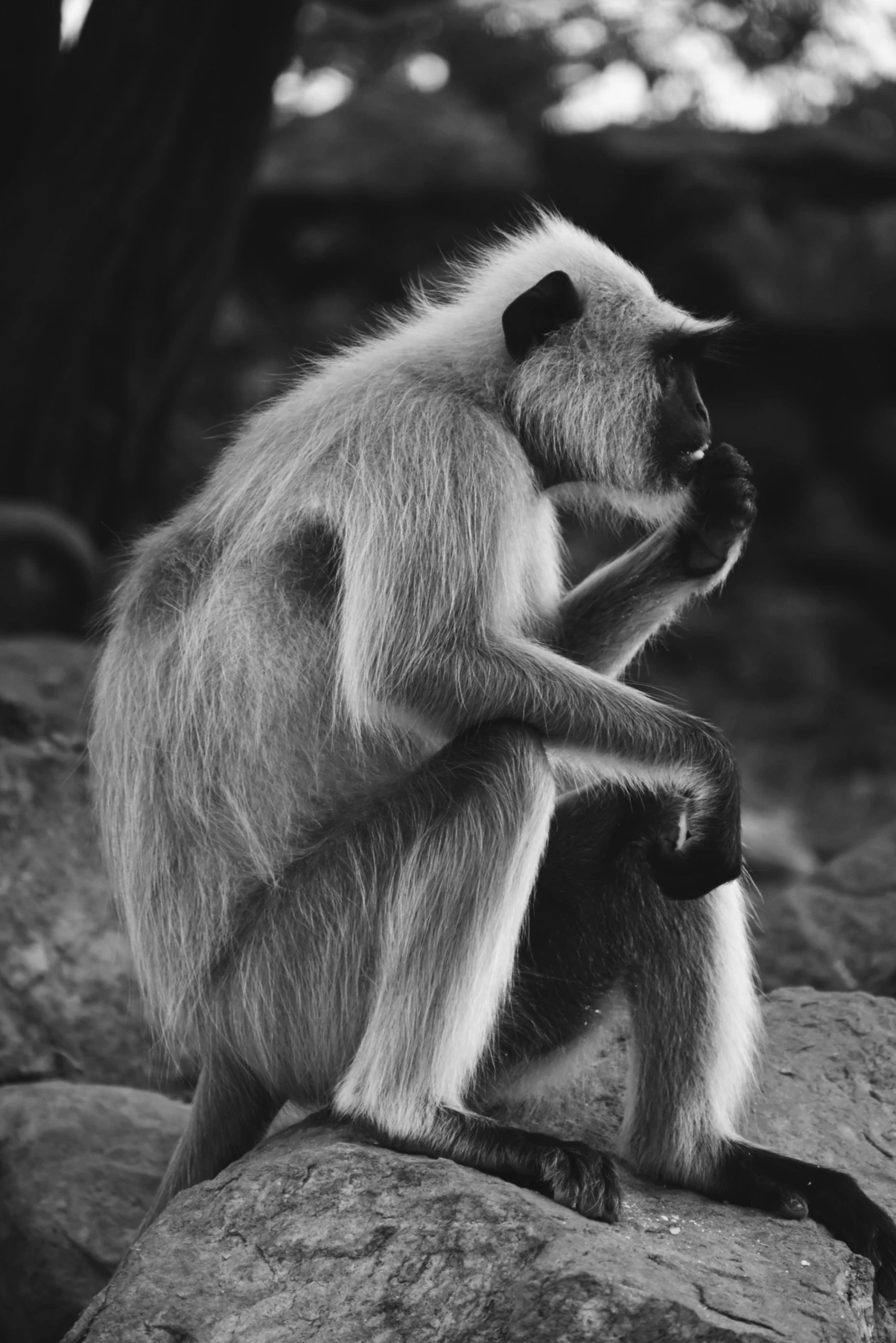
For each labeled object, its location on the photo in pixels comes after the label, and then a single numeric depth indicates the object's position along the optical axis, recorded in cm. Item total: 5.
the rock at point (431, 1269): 504
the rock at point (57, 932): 866
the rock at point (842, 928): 970
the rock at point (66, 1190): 691
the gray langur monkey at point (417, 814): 578
